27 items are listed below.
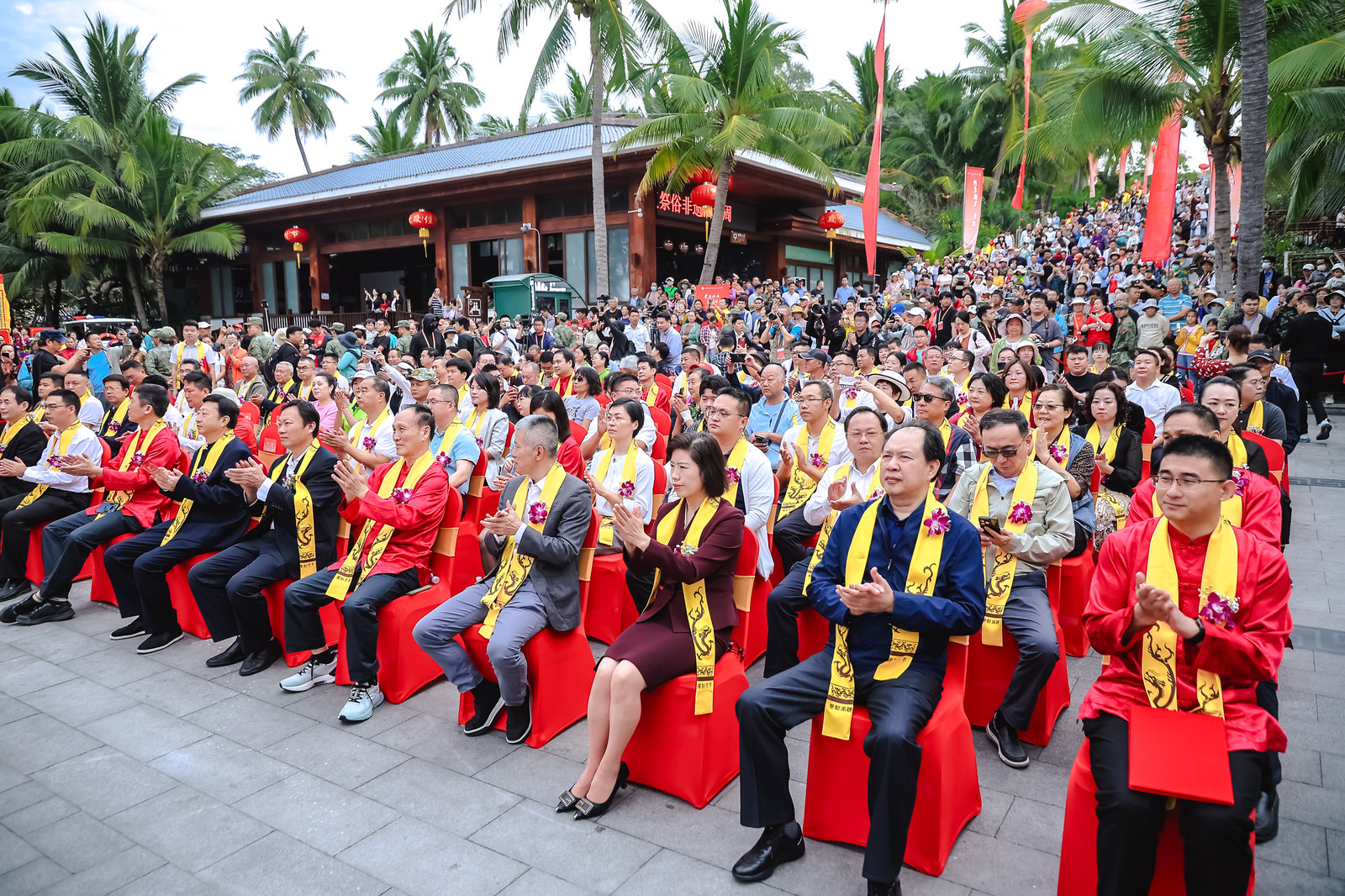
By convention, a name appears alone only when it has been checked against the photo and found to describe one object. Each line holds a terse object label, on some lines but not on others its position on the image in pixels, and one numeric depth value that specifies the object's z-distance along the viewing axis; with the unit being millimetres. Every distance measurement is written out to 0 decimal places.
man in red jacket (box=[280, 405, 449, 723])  4289
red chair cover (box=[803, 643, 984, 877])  2848
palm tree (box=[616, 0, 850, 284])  15992
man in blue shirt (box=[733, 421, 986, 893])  2680
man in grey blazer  3842
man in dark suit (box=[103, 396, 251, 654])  5225
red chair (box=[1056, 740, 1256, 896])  2459
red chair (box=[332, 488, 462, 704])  4355
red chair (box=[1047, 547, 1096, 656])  4391
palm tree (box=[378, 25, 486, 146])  36000
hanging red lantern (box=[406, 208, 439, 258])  21188
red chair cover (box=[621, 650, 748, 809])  3363
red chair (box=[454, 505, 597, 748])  3938
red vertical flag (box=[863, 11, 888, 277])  15289
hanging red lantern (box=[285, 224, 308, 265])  23656
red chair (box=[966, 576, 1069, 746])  3734
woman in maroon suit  3295
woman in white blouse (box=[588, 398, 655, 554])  5141
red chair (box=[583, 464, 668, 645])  5027
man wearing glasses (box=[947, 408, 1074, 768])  3586
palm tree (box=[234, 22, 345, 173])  35625
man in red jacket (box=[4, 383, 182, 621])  5754
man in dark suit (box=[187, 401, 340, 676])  4824
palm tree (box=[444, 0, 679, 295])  15570
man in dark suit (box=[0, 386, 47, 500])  6531
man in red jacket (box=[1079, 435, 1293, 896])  2344
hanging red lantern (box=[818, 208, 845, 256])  22188
